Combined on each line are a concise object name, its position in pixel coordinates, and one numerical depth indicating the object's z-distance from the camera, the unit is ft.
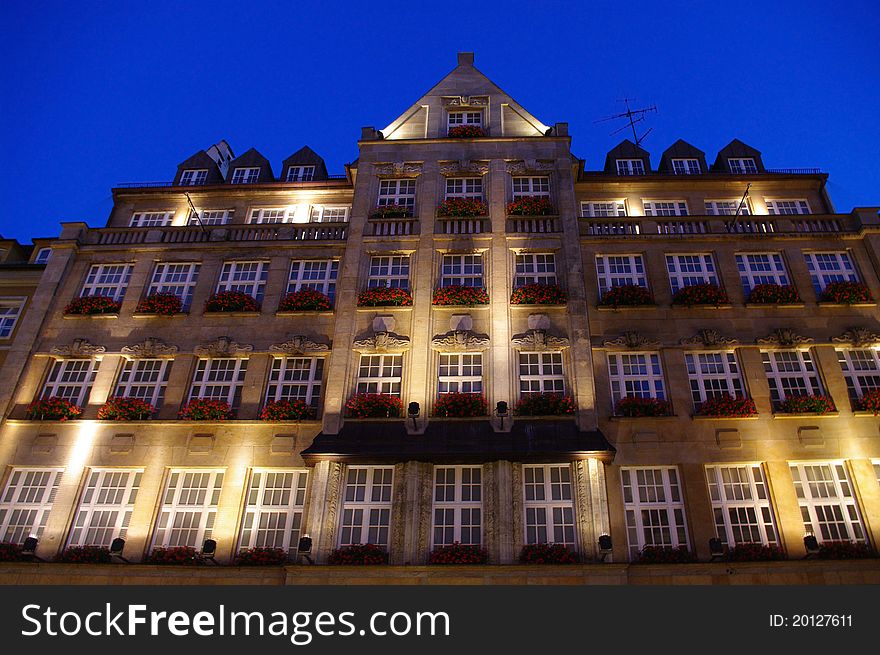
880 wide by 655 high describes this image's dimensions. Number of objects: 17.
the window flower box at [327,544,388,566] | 54.90
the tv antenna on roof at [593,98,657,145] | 100.94
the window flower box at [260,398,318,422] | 64.23
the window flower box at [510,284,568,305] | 69.51
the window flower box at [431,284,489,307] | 70.03
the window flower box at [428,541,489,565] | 54.24
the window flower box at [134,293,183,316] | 73.10
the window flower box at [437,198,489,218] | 77.71
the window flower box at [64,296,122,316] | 73.92
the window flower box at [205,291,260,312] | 72.84
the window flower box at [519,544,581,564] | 53.93
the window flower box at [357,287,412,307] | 70.64
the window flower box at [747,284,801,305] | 70.08
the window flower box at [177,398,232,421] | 64.54
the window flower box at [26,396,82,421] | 66.03
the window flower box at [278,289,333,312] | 72.33
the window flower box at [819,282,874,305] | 69.67
